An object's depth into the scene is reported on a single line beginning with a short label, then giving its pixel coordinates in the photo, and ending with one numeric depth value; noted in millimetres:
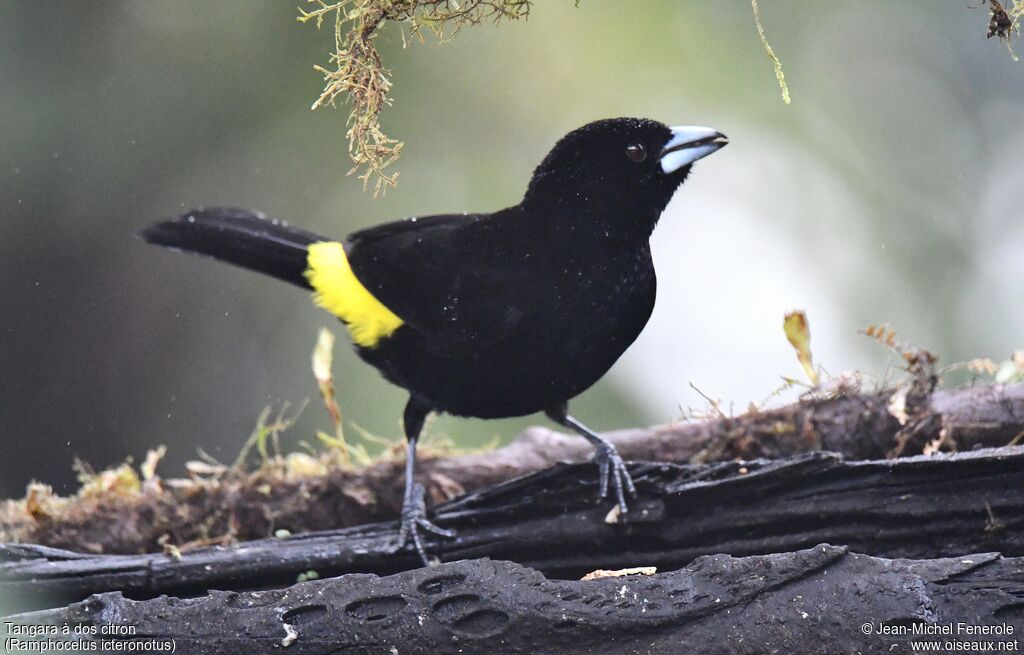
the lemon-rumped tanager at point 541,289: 6020
